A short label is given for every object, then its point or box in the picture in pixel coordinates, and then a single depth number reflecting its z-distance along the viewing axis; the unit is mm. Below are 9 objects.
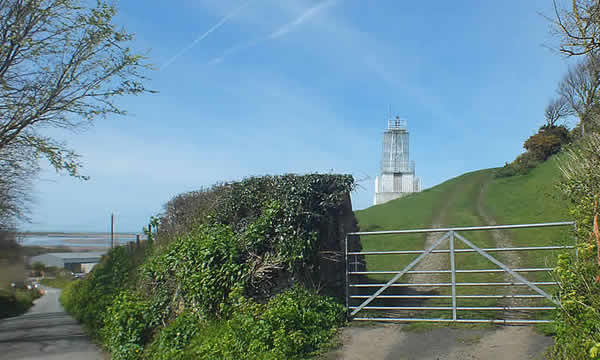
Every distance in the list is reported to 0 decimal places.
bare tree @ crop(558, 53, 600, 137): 39000
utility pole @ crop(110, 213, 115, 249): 19156
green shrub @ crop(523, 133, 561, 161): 41281
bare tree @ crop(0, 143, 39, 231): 14609
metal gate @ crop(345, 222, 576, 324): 7262
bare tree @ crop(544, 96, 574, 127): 44062
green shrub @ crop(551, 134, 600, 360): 5164
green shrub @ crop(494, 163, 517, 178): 42188
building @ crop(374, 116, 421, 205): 65062
